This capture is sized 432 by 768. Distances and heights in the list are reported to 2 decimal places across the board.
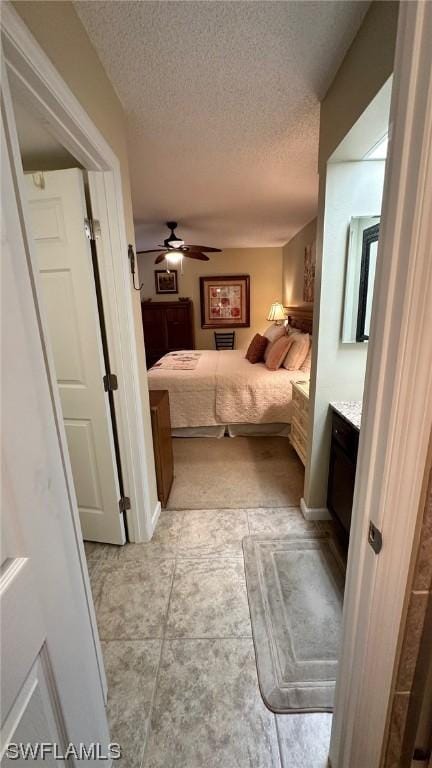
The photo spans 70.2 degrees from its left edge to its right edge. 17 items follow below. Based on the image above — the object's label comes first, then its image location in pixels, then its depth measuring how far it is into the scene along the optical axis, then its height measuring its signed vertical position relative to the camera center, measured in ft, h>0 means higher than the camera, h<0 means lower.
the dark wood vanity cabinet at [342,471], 5.12 -3.08
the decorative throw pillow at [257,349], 12.90 -2.08
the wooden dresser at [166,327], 18.86 -1.51
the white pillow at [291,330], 13.61 -1.44
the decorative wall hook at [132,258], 5.67 +0.81
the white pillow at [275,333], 13.28 -1.49
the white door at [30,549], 1.70 -1.51
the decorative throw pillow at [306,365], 11.15 -2.38
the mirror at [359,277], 5.40 +0.34
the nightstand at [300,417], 8.09 -3.22
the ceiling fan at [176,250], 12.30 +2.05
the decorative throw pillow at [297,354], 11.12 -1.97
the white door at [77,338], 4.82 -0.55
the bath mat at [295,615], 3.94 -4.86
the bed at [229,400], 10.46 -3.33
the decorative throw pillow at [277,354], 11.27 -1.99
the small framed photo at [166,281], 19.63 +1.29
